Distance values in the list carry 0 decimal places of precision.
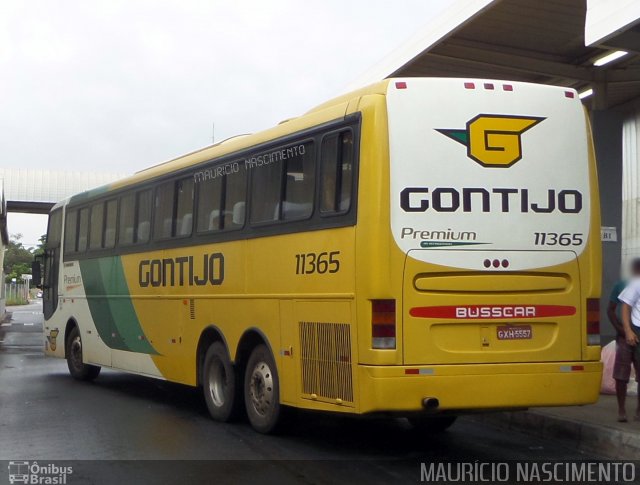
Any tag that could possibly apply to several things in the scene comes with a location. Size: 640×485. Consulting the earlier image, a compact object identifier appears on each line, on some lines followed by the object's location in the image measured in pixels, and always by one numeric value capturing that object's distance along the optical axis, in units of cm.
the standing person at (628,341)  980
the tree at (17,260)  9746
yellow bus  821
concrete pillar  1312
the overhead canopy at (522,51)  1292
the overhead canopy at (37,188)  4016
